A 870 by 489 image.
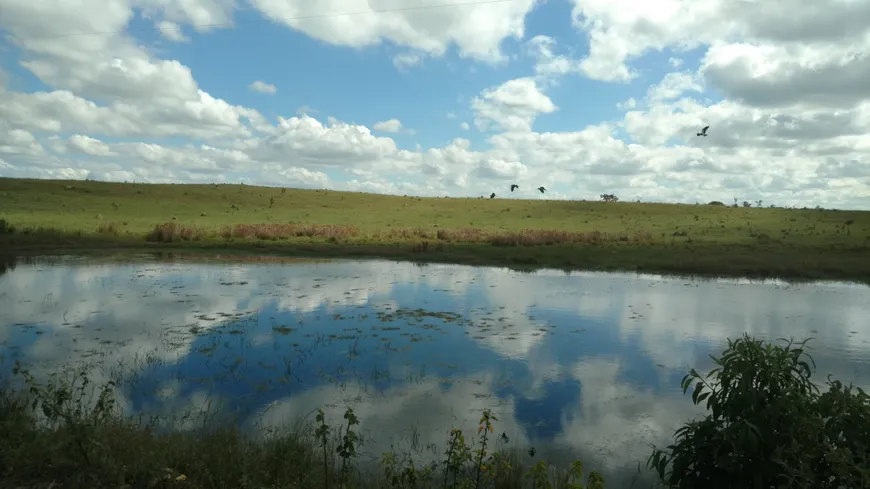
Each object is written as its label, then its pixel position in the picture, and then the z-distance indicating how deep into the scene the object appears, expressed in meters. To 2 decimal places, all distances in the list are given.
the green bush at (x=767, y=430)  4.54
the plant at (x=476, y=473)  5.58
